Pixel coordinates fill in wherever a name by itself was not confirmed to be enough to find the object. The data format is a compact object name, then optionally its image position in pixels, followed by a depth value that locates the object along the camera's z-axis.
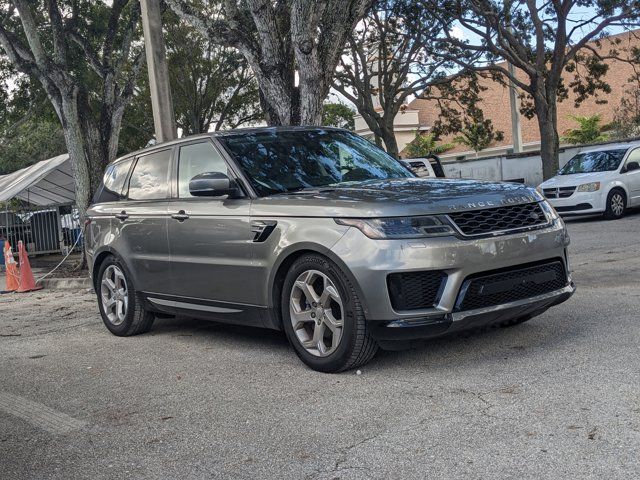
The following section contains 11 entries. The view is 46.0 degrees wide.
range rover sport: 4.88
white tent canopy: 21.58
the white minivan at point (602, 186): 16.69
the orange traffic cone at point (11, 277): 14.02
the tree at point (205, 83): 28.48
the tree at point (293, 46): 10.38
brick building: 40.22
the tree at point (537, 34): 21.39
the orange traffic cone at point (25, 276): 13.79
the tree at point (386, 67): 26.09
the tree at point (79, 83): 15.82
